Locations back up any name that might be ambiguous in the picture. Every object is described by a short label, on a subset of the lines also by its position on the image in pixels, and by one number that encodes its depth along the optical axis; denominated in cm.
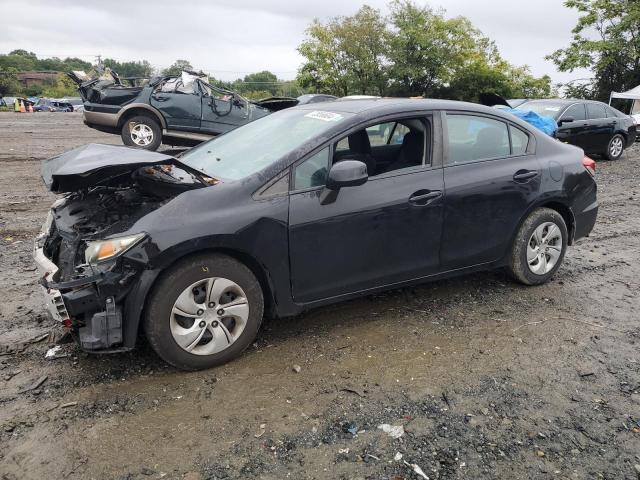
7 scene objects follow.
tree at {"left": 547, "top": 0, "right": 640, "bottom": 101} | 3155
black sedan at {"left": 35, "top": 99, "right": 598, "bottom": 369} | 296
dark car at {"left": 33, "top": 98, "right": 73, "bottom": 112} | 4631
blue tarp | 1131
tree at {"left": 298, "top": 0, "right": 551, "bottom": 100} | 3259
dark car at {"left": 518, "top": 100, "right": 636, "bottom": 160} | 1220
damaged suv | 1080
